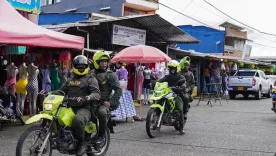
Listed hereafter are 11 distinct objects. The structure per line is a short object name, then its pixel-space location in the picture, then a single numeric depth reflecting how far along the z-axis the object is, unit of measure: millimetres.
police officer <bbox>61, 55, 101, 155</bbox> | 5746
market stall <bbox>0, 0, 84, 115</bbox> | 8820
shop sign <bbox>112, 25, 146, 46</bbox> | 16548
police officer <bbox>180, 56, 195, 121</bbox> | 9609
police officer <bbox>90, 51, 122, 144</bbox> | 6484
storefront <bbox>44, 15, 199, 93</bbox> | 15141
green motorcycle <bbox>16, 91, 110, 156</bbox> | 5132
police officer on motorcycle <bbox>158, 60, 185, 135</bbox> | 9172
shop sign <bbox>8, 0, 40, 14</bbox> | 12348
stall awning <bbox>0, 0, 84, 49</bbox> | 8524
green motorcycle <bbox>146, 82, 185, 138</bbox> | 8688
